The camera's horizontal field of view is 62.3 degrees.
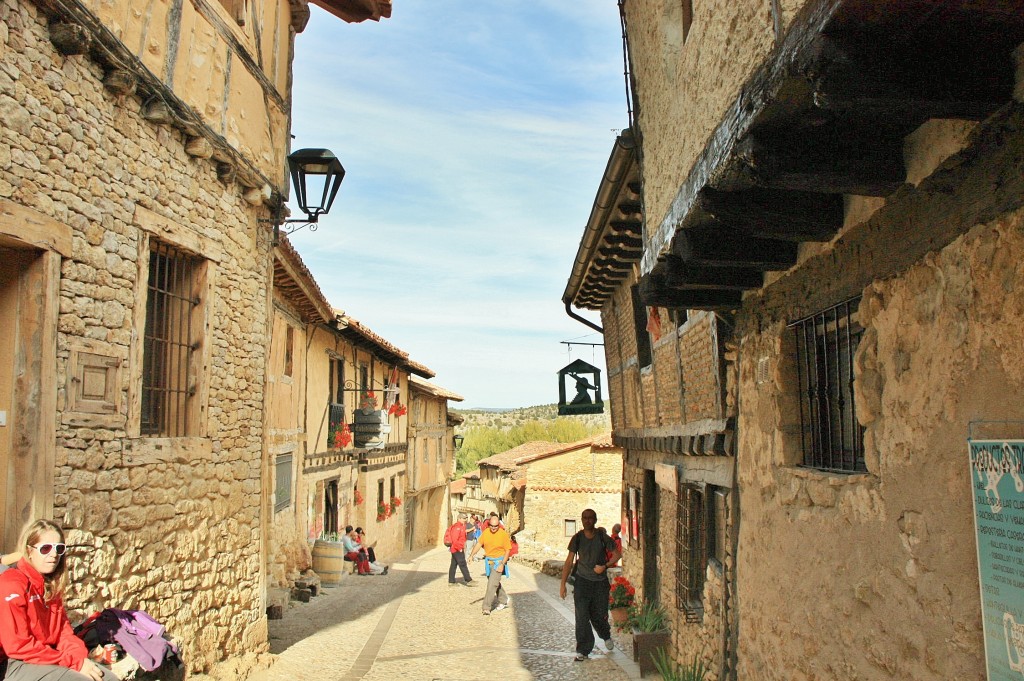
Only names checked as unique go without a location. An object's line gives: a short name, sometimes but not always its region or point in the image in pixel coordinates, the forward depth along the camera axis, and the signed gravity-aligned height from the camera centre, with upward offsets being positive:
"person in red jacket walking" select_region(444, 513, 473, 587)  15.47 -2.06
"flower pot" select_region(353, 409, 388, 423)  16.86 +0.33
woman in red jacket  4.07 -0.92
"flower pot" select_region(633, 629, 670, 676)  8.85 -2.30
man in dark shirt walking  9.20 -1.63
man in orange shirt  12.52 -1.85
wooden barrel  14.51 -2.19
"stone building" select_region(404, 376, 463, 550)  27.61 -1.14
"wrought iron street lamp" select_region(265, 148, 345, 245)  8.63 +2.67
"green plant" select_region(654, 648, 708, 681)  7.37 -2.26
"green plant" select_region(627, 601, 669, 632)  9.87 -2.24
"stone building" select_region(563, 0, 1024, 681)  2.80 +0.67
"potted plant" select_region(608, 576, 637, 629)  10.86 -2.21
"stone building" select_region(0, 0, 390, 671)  5.20 +1.06
